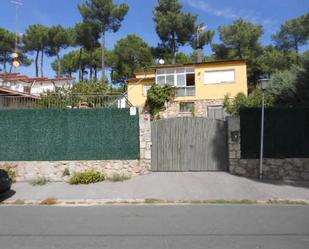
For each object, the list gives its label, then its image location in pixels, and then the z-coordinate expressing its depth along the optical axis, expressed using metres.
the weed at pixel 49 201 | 11.26
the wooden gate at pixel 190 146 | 14.91
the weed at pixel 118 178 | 13.85
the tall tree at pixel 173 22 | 45.19
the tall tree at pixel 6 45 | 47.97
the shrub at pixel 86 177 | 13.54
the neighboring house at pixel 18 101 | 17.77
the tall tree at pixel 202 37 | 46.12
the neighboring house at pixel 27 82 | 42.38
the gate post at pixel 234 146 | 14.46
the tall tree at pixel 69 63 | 53.22
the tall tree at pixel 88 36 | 47.16
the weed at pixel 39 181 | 13.70
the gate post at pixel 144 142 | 14.61
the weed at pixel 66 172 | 14.27
